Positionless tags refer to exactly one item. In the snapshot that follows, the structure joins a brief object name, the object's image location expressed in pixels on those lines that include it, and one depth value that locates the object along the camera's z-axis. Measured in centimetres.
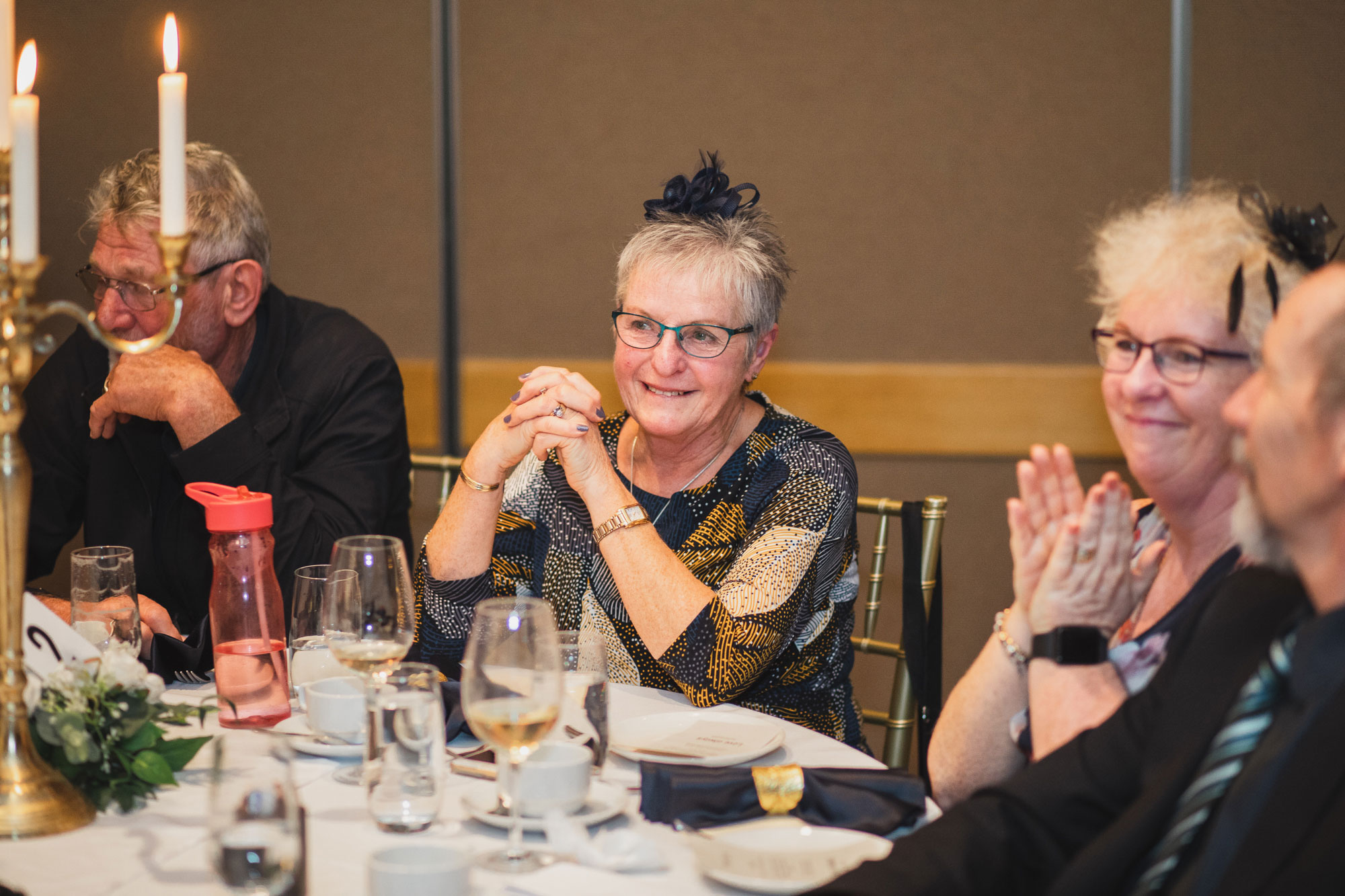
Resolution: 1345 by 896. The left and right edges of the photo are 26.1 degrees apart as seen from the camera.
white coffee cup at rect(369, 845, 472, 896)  211
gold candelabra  223
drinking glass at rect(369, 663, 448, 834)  224
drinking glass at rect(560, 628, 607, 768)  238
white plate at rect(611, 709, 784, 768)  241
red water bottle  251
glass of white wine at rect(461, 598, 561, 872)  219
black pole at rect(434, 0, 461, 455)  466
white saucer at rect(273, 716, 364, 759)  242
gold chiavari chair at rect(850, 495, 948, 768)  297
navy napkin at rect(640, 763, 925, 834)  228
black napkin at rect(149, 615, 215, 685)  263
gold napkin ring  229
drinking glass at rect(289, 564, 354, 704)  252
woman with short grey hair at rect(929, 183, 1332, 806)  238
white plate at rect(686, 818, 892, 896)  217
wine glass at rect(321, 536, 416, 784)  239
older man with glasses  302
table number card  235
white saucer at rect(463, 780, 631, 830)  226
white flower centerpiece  230
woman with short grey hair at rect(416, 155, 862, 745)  282
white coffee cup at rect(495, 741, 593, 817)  225
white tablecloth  218
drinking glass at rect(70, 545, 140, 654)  252
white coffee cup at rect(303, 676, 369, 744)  243
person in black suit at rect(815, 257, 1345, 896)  206
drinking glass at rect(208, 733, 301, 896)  207
